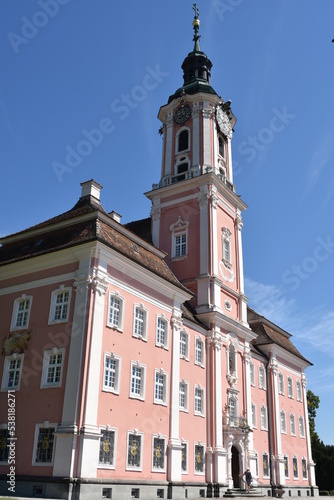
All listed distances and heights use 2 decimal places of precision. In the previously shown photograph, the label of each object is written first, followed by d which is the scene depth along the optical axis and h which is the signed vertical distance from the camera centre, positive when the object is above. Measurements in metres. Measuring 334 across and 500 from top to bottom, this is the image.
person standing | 32.09 +0.88
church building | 21.81 +6.70
